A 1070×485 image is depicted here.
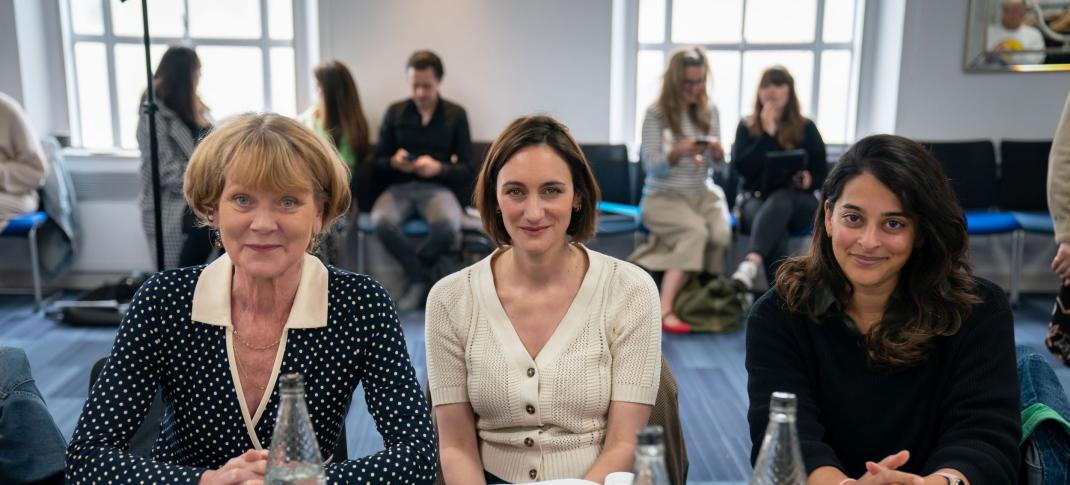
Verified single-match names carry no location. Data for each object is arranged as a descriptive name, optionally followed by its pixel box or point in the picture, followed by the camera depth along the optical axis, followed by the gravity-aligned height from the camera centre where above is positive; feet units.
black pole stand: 10.62 -1.07
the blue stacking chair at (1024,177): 17.58 -2.03
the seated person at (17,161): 15.80 -1.79
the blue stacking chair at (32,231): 16.15 -3.03
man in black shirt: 16.76 -1.97
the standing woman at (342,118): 16.63 -1.02
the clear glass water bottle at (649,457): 3.45 -1.46
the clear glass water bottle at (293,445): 3.87 -1.64
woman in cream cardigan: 6.12 -1.89
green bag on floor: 15.97 -4.15
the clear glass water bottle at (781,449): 3.66 -1.53
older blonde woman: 5.07 -1.60
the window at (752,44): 19.36 +0.50
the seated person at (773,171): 16.12 -1.76
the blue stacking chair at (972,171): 17.65 -1.93
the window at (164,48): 18.63 +0.09
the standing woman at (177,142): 14.88 -1.33
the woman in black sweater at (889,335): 5.45 -1.64
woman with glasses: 15.99 -2.11
